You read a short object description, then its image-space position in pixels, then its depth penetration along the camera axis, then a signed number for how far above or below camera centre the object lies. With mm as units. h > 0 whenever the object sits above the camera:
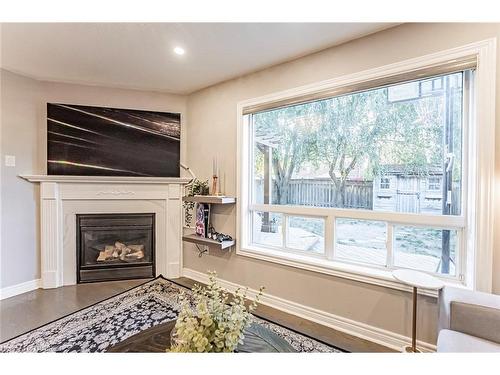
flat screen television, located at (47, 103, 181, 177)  3424 +561
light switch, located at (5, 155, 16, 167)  3100 +256
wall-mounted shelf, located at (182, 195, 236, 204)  3138 -185
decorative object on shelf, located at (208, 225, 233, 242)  3220 -636
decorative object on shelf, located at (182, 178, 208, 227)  3477 -109
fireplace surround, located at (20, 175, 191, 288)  3352 -334
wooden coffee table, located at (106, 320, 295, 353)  1391 -873
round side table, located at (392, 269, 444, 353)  1751 -650
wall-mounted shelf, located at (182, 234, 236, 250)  3162 -700
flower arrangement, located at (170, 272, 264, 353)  1168 -639
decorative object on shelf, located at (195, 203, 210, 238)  3441 -456
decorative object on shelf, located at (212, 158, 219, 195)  3418 +113
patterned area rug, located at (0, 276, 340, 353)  2125 -1295
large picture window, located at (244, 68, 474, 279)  2035 +81
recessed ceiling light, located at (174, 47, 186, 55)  2549 +1287
